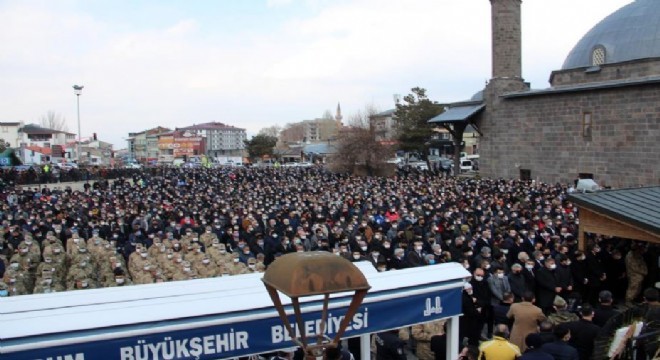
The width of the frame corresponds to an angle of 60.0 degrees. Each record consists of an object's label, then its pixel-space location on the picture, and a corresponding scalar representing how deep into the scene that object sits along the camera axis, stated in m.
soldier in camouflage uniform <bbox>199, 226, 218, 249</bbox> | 14.33
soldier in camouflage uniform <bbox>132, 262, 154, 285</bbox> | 10.96
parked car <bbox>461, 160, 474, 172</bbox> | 47.26
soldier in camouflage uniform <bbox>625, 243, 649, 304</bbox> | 11.28
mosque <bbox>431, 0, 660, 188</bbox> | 26.66
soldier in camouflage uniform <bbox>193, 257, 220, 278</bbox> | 11.16
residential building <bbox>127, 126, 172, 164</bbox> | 122.69
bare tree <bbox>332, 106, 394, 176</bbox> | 40.06
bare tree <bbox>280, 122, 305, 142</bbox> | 144.88
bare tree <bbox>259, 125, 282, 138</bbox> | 154.12
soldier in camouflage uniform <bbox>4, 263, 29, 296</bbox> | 10.71
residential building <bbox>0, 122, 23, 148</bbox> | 93.31
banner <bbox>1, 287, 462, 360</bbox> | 4.66
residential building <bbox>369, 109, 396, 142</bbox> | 48.55
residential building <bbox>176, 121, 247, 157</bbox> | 122.44
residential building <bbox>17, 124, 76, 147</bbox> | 87.69
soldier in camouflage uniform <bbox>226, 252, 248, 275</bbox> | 10.82
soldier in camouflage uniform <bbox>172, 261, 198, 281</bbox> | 10.68
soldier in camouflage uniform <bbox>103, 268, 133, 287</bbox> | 10.43
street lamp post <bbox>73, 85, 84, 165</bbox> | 41.61
